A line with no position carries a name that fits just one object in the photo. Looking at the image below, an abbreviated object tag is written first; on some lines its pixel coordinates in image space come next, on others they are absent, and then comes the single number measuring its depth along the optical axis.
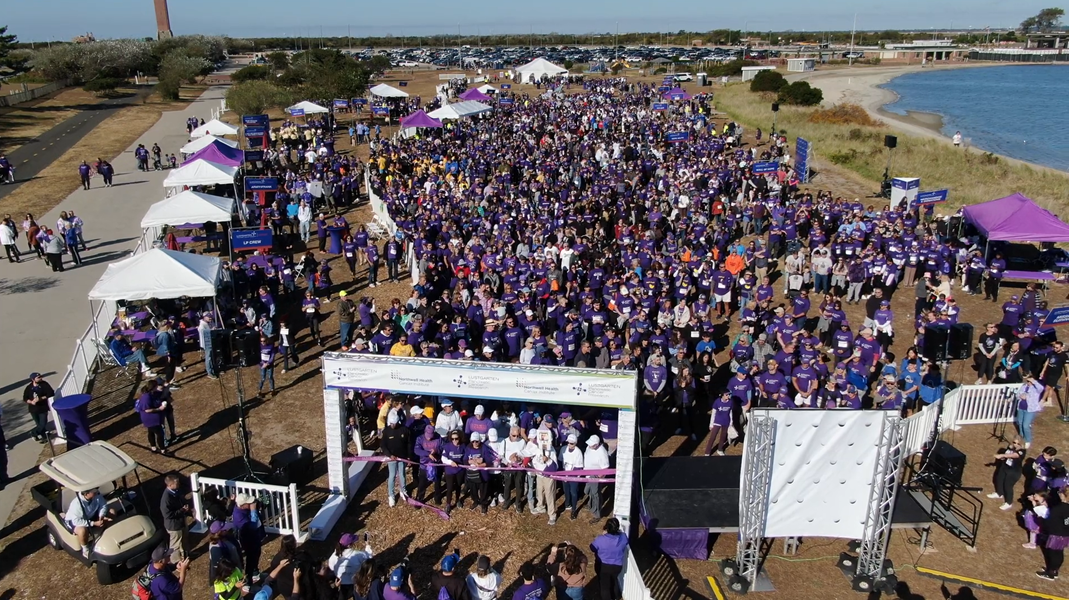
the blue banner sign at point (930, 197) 21.20
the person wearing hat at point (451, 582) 7.30
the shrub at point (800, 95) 55.97
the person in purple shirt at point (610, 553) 7.91
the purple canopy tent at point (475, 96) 42.72
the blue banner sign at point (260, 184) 22.69
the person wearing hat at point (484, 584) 7.46
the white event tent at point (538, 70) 60.34
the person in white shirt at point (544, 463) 9.44
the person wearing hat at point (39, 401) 11.43
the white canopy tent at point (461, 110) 33.50
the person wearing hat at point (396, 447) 9.80
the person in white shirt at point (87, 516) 8.59
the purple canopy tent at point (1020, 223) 17.16
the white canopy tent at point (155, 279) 13.58
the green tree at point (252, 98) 45.22
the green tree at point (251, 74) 64.44
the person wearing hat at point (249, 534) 8.31
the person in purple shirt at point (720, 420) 10.57
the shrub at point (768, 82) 59.47
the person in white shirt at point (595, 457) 9.43
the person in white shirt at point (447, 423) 10.03
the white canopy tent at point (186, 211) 18.53
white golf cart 8.49
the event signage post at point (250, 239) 17.91
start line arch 8.80
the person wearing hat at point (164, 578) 7.15
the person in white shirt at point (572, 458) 9.43
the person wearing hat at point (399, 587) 7.12
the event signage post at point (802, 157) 29.37
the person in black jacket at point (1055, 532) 8.34
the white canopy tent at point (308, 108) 37.22
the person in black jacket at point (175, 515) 8.56
